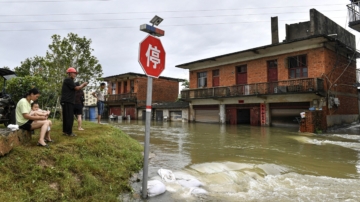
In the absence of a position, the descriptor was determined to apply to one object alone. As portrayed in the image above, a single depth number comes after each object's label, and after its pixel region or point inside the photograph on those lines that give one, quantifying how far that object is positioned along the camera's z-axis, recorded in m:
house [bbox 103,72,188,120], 29.27
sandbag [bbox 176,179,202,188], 3.91
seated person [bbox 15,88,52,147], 3.92
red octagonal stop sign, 3.30
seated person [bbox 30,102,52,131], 4.20
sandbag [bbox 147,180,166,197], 3.49
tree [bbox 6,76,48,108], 8.49
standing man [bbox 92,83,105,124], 8.84
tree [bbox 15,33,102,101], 11.63
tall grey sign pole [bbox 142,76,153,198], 3.38
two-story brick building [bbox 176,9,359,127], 14.92
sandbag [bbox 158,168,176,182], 4.14
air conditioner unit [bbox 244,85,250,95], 18.22
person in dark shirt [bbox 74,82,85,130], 6.56
